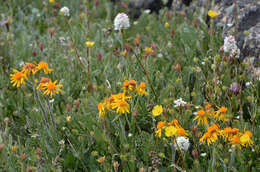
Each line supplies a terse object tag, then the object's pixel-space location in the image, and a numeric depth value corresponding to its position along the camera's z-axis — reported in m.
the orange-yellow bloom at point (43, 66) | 4.70
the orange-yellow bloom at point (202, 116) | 3.68
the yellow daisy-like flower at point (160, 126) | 3.78
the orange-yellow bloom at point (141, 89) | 4.24
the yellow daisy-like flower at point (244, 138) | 3.18
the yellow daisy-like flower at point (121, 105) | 3.93
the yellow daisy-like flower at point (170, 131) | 3.17
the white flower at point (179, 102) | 4.15
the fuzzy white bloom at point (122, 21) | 5.87
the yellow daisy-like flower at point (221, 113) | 3.75
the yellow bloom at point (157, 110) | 3.64
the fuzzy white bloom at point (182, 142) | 3.72
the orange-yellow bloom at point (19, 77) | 4.48
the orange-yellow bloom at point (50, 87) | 4.35
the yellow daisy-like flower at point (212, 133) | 3.41
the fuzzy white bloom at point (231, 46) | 5.01
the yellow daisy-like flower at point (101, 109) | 4.02
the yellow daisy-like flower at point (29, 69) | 4.12
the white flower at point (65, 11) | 6.73
